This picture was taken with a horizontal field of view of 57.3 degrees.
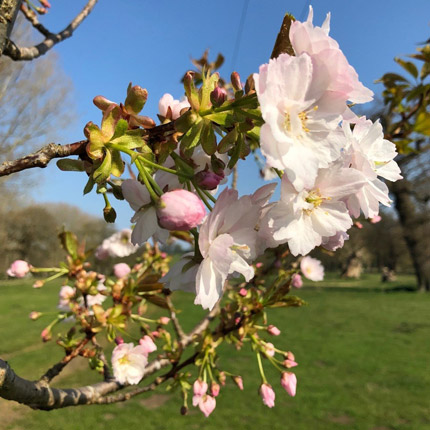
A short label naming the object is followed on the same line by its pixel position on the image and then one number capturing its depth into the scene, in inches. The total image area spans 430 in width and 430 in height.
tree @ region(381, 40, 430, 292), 389.7
